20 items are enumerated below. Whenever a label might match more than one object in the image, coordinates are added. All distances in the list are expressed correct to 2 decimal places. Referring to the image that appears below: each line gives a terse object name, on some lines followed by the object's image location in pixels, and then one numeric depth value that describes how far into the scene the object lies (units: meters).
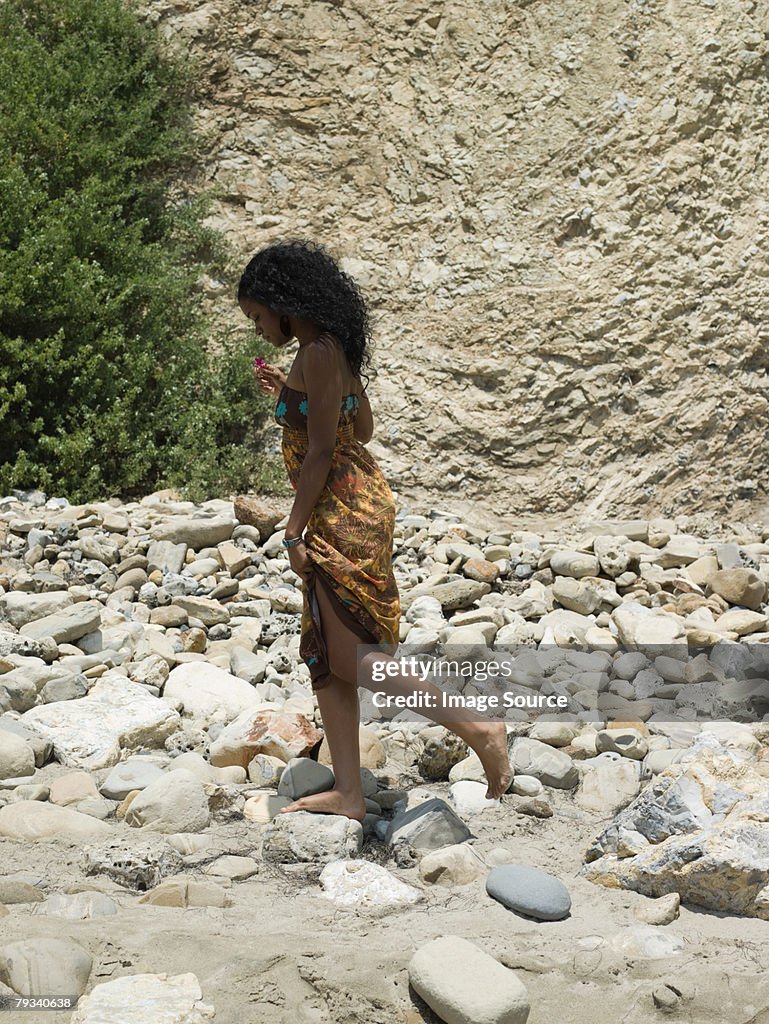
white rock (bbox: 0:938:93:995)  1.97
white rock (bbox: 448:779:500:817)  2.98
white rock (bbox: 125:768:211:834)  2.80
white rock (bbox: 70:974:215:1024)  1.89
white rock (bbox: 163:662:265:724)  3.78
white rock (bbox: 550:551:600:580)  5.21
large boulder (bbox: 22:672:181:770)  3.32
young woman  2.73
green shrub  6.63
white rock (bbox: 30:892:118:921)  2.26
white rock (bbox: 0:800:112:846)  2.69
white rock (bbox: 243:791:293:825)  2.92
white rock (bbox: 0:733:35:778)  3.12
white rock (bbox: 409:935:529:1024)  1.95
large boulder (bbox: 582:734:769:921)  2.37
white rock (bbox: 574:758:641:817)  3.06
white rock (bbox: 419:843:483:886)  2.53
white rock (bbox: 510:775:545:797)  3.08
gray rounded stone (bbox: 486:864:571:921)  2.35
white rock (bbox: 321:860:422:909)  2.40
